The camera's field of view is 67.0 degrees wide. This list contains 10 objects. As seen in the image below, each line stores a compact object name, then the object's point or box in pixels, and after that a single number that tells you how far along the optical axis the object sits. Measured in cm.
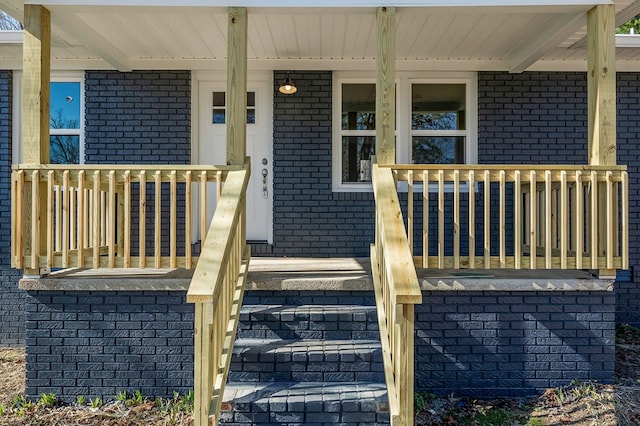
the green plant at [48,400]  383
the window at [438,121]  589
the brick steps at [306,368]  321
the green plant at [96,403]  384
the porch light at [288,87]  563
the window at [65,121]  582
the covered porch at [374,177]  382
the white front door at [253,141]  584
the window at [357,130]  587
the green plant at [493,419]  355
